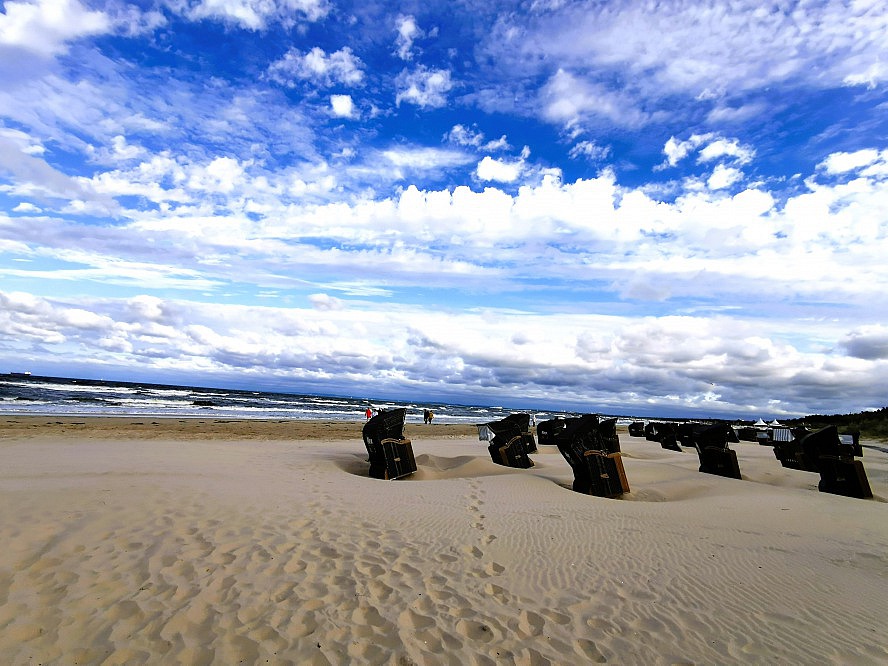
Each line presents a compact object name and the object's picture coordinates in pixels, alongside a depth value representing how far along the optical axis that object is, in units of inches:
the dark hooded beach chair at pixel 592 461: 475.8
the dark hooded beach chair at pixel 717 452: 629.3
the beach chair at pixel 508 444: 674.2
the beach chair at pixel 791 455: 718.5
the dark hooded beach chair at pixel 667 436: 1134.2
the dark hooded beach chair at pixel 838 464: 496.1
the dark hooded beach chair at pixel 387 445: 569.0
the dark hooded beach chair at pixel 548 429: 1026.7
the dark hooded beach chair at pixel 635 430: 1629.6
